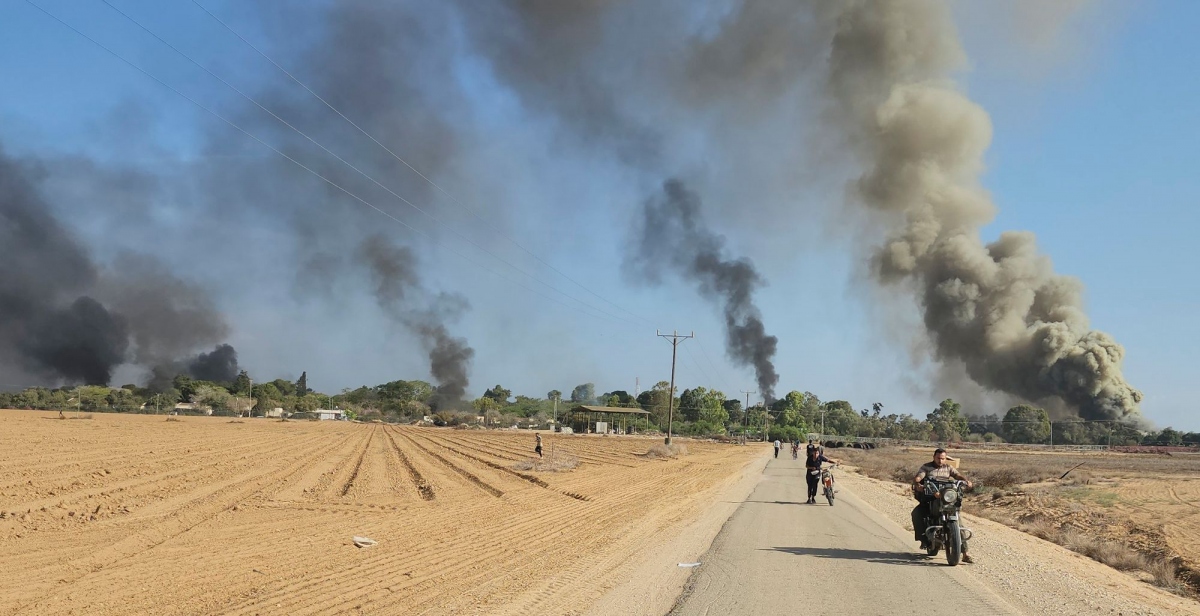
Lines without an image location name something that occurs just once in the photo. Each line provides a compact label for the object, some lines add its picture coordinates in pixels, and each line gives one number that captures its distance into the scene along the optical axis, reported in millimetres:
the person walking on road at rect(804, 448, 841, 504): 19078
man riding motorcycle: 10617
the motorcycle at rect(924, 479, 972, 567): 9891
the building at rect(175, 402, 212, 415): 98438
